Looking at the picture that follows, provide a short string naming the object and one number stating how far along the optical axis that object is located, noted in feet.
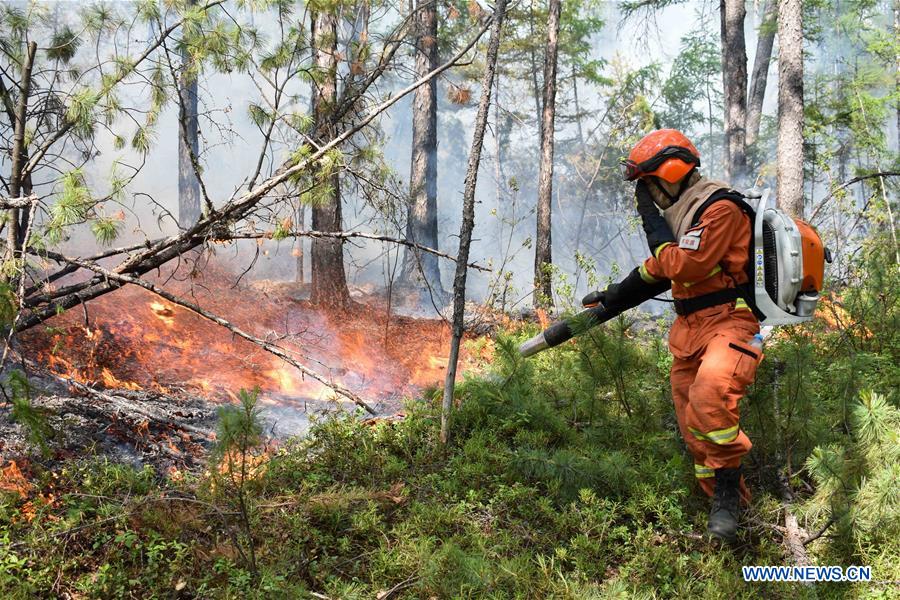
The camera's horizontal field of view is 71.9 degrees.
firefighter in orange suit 11.03
